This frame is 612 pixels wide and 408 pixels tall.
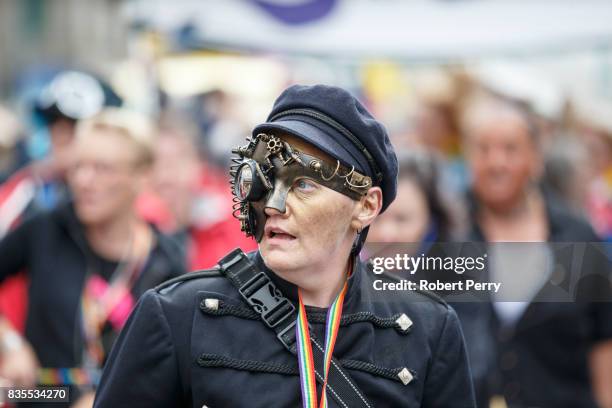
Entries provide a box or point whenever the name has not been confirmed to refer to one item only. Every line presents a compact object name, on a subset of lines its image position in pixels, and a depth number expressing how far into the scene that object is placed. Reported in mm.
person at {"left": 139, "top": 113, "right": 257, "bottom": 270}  17531
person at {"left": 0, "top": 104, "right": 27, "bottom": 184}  19570
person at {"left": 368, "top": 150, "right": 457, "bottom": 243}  14070
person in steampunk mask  8180
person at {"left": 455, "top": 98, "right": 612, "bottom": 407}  13430
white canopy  20719
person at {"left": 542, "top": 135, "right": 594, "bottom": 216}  17906
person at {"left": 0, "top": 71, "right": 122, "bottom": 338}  16203
